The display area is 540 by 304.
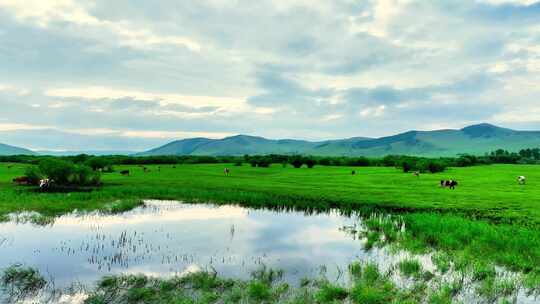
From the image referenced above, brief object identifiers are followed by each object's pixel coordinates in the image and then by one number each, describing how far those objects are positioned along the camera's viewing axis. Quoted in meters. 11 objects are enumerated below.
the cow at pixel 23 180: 49.18
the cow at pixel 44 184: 44.74
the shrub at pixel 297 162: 106.44
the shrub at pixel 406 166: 88.94
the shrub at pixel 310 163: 108.94
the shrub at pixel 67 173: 49.50
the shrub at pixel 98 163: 76.59
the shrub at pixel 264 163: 109.34
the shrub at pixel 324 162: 129.00
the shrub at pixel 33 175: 48.41
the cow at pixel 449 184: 50.97
